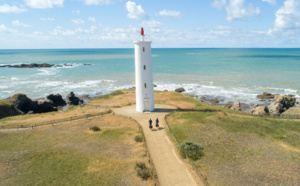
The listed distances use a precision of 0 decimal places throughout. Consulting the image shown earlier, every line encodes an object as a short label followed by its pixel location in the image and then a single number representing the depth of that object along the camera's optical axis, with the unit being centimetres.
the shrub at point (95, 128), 2462
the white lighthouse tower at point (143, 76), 2819
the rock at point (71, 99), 4665
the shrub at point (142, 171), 1548
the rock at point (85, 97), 5344
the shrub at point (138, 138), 2145
